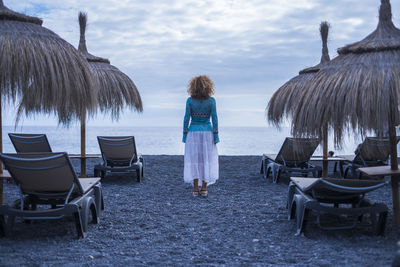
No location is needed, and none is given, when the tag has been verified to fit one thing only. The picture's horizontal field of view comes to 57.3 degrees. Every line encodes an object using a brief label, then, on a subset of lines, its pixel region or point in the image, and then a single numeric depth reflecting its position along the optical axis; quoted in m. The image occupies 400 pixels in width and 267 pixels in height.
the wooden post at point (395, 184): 3.58
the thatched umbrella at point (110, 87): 6.64
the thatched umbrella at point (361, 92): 3.03
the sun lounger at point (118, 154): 6.13
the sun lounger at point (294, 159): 6.00
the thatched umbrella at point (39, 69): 3.44
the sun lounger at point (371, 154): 6.25
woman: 4.84
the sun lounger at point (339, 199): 3.07
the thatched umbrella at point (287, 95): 7.23
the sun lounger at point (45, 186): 3.04
